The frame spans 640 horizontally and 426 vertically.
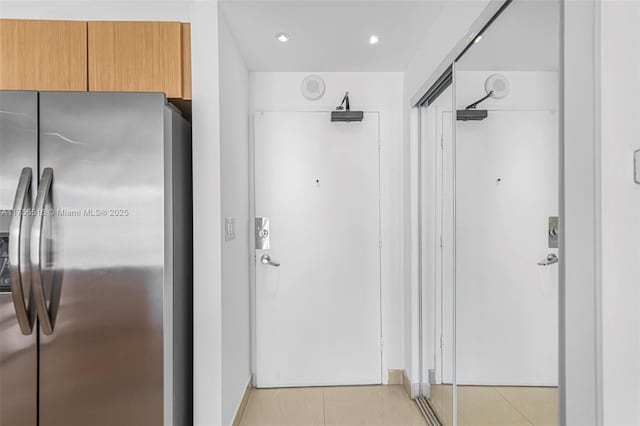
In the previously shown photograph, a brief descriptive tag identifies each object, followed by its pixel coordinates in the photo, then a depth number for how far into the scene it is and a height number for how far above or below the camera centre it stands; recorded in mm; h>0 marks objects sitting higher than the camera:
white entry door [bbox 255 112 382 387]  3004 -322
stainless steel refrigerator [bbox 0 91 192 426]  1595 -205
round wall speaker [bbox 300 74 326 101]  2996 +964
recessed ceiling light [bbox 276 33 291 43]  2381 +1099
